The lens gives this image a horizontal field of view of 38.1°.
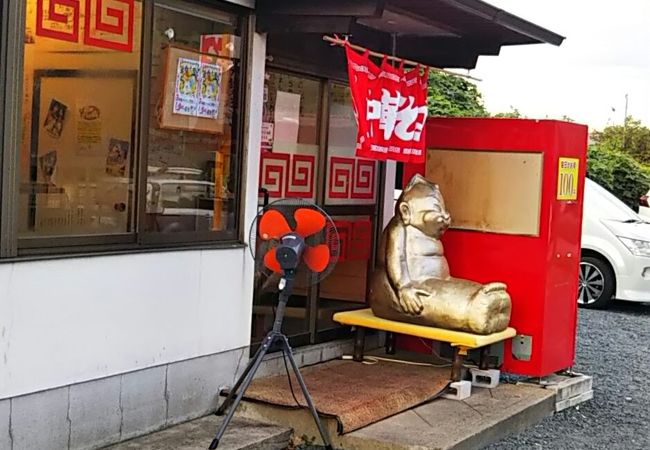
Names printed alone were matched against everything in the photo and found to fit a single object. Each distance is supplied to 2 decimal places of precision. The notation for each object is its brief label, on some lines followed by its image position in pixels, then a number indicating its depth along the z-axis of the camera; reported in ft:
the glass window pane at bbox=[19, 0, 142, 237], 16.10
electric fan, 18.20
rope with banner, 21.20
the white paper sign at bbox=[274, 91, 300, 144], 23.61
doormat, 20.11
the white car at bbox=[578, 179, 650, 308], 41.32
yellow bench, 22.74
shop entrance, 23.41
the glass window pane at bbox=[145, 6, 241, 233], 19.10
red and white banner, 21.91
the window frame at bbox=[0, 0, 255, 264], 15.38
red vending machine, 24.25
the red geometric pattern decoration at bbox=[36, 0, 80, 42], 16.10
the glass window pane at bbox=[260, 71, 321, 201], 23.30
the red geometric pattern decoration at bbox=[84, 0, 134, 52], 17.25
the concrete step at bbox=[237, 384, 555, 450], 19.20
